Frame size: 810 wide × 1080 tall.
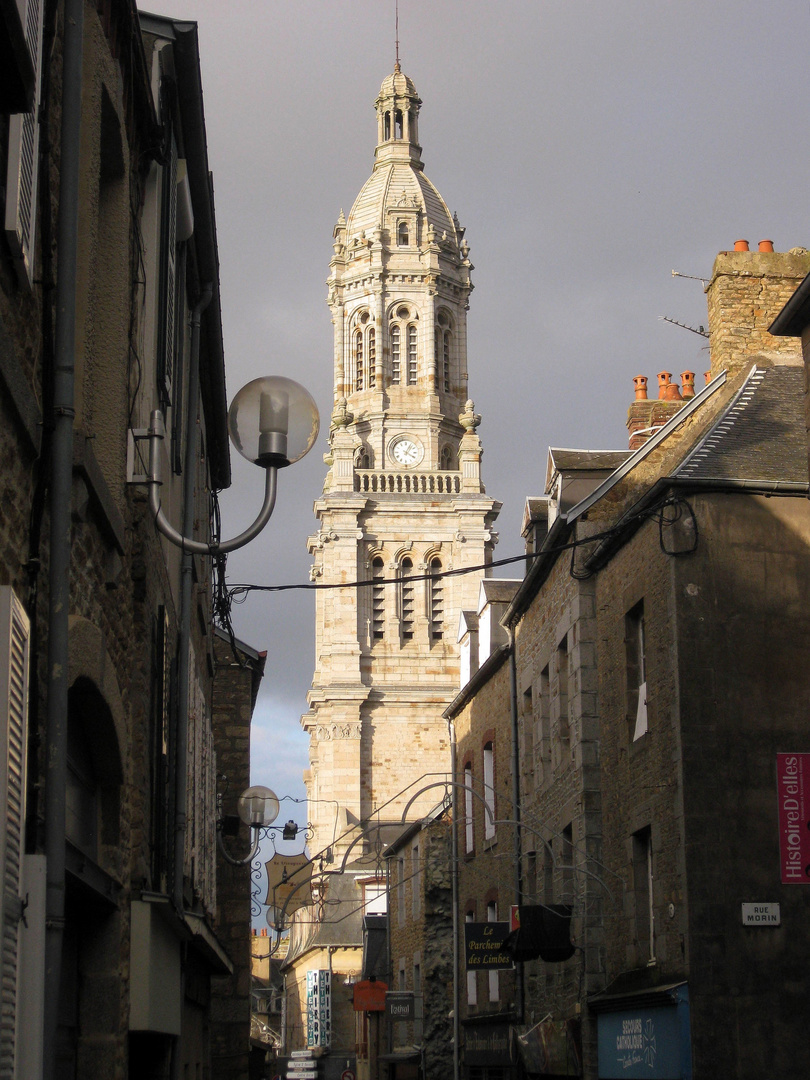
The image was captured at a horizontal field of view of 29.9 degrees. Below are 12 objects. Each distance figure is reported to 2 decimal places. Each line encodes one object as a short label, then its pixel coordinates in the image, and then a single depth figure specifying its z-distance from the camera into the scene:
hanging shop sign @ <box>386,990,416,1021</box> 33.78
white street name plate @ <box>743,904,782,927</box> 14.75
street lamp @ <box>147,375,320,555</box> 7.31
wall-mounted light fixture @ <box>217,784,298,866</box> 17.83
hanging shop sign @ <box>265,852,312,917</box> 37.73
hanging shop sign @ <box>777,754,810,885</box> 15.03
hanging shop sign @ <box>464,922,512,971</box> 22.31
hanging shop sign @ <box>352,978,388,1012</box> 36.47
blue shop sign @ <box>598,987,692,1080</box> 14.52
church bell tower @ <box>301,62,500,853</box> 66.75
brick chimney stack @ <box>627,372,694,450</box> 24.81
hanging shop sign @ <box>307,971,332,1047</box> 56.28
